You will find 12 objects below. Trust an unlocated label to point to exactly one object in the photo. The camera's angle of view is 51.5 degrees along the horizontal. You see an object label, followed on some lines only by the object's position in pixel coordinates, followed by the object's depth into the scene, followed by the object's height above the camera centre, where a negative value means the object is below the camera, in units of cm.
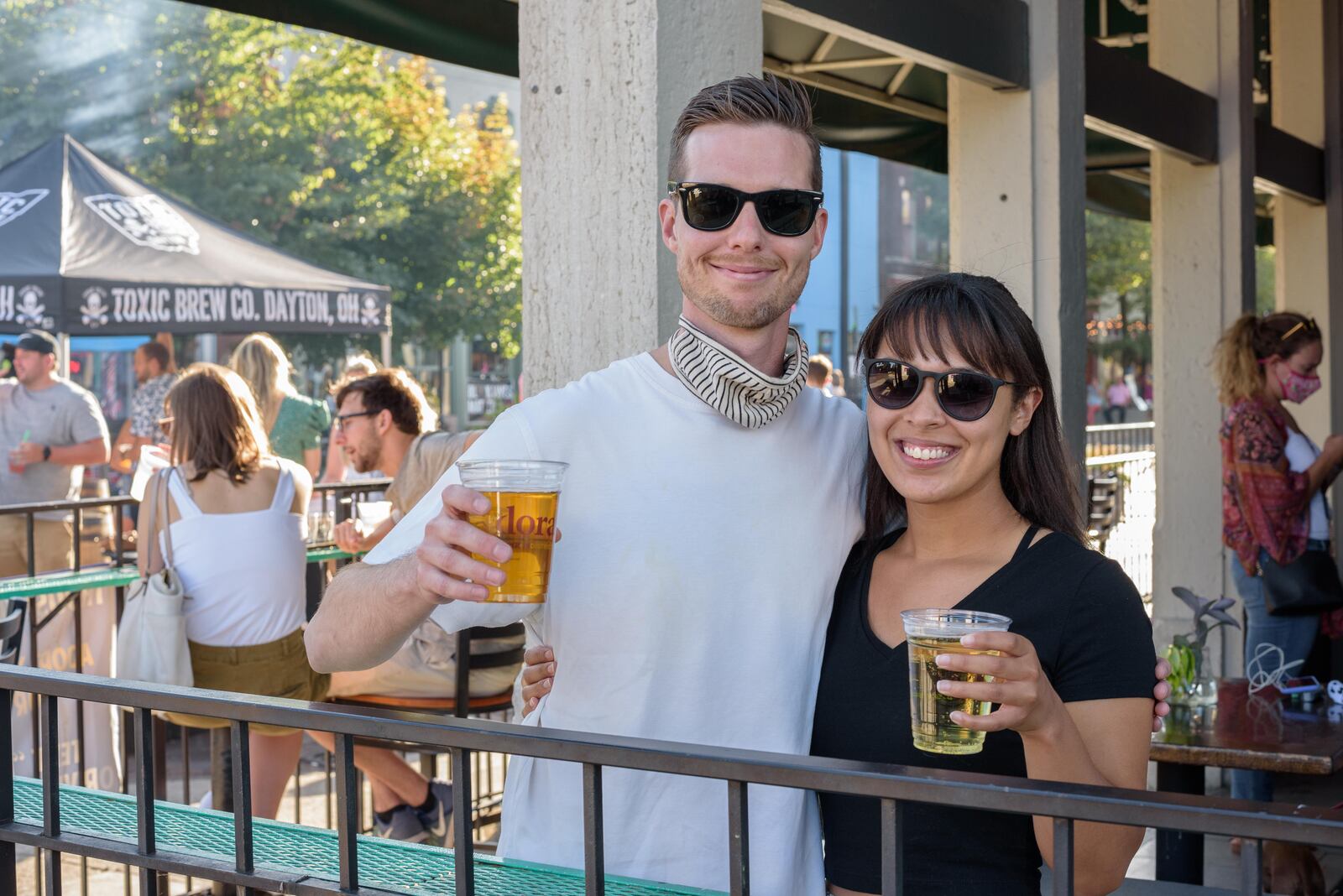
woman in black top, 187 -22
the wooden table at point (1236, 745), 421 -98
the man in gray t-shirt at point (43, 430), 837 +6
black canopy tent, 916 +125
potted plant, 476 -83
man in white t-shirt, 202 -16
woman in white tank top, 517 -44
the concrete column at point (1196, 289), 764 +80
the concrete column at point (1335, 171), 990 +196
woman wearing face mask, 604 -10
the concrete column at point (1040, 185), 528 +96
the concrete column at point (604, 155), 311 +64
